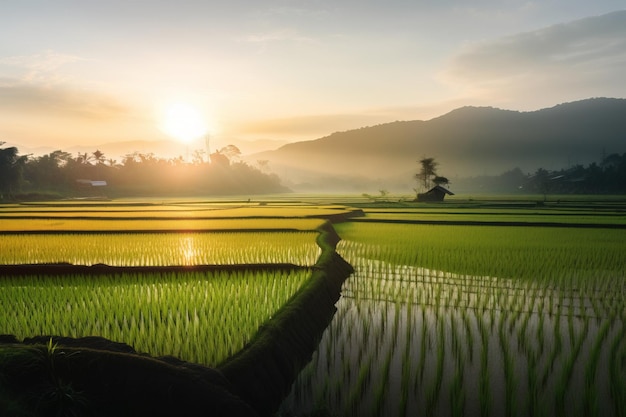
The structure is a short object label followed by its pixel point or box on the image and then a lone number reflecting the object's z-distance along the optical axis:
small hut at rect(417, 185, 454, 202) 44.78
